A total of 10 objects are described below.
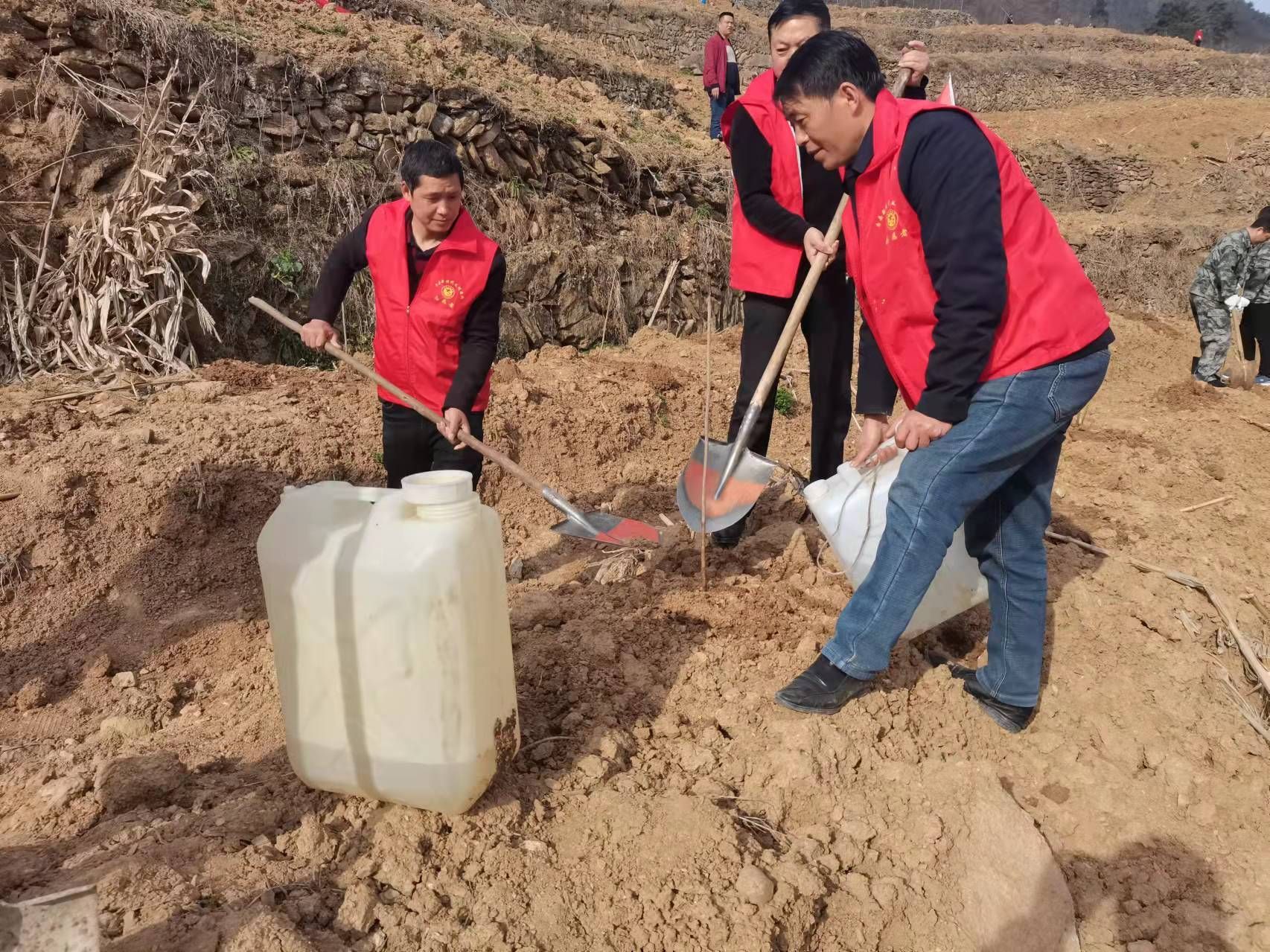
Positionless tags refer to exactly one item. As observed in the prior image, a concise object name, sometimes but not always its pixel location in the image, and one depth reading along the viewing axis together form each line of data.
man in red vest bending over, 1.92
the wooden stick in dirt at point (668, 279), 7.75
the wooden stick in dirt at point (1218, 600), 2.89
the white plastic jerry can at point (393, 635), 1.68
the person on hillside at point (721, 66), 11.52
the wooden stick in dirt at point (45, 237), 4.60
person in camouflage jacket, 7.30
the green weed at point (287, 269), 5.62
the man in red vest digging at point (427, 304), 2.84
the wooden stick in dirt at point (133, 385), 4.30
